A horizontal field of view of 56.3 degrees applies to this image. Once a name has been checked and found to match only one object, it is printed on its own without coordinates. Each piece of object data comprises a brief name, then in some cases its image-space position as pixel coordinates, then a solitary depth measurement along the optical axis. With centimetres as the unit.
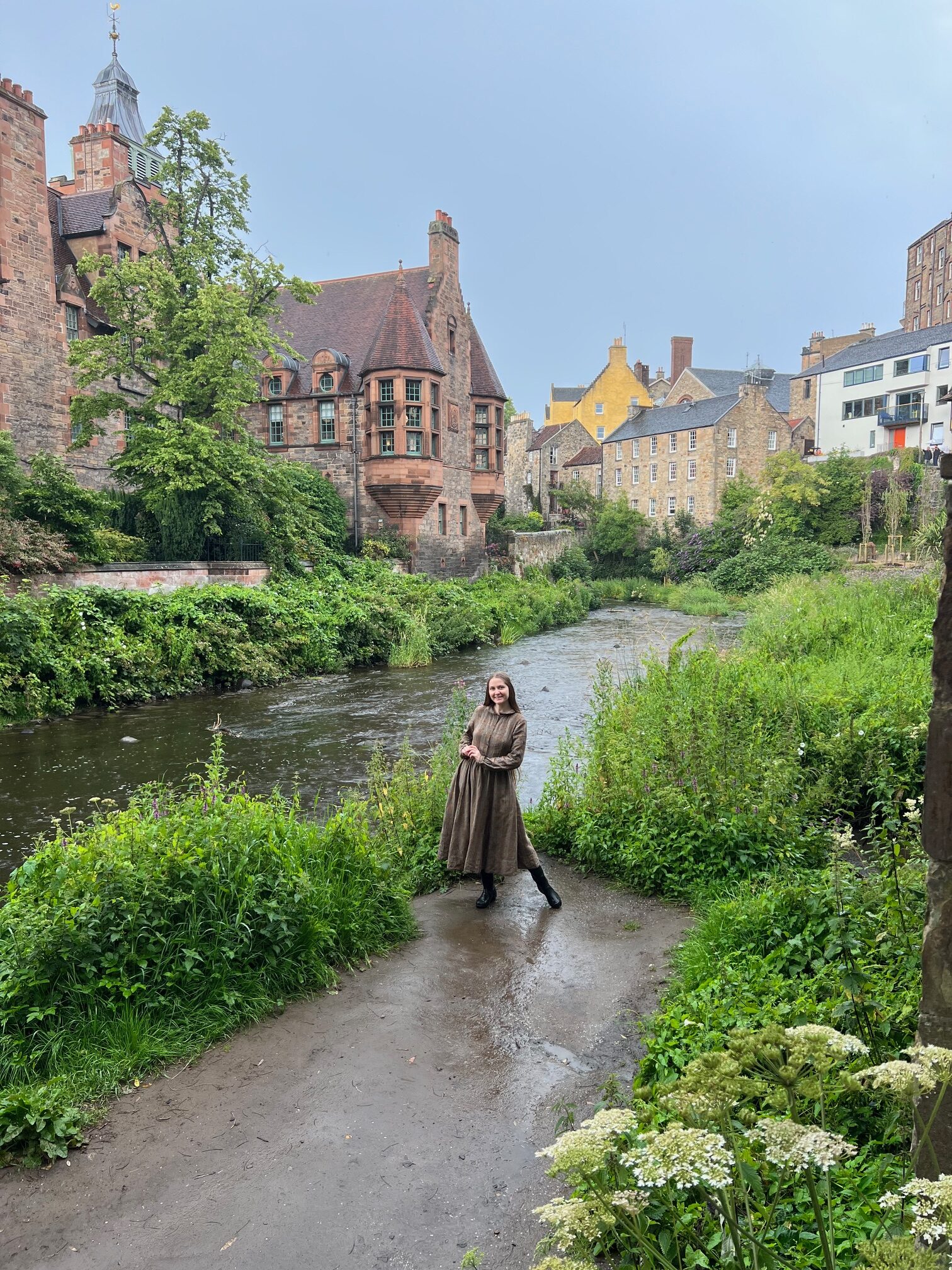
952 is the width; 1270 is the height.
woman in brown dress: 660
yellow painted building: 7150
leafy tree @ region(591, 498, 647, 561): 4881
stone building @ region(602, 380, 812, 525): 5119
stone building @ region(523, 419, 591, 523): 6769
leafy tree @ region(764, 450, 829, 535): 4384
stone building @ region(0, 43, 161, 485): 2375
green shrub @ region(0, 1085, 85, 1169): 385
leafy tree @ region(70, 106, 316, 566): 2175
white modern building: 5131
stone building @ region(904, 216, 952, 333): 6825
